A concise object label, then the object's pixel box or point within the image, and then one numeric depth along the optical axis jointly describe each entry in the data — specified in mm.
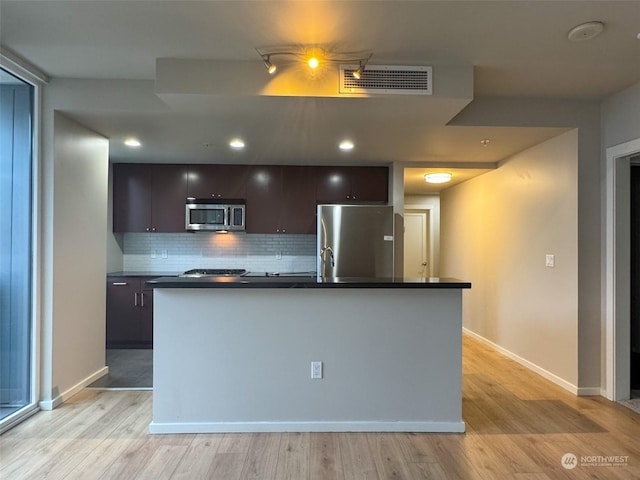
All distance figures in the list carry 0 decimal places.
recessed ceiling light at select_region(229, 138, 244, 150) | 3631
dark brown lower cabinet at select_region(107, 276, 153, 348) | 4414
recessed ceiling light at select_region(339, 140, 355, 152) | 3607
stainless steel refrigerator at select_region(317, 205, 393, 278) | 4242
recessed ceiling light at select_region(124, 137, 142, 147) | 3641
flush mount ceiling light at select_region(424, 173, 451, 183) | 4562
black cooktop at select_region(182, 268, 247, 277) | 4711
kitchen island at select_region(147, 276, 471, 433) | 2418
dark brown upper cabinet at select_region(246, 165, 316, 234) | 4719
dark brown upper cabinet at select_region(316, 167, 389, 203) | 4707
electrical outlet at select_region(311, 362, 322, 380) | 2445
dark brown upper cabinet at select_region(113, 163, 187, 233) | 4703
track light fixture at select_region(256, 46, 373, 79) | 2316
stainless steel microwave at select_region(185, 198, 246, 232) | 4637
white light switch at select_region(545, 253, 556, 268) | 3451
